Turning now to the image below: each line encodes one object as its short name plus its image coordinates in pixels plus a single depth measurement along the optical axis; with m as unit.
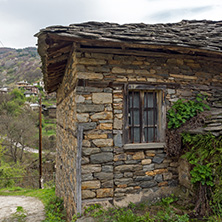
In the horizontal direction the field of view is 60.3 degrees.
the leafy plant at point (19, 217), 5.25
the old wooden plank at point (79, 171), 3.41
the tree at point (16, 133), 17.78
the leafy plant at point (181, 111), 3.89
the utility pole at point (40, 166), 13.02
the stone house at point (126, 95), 3.45
